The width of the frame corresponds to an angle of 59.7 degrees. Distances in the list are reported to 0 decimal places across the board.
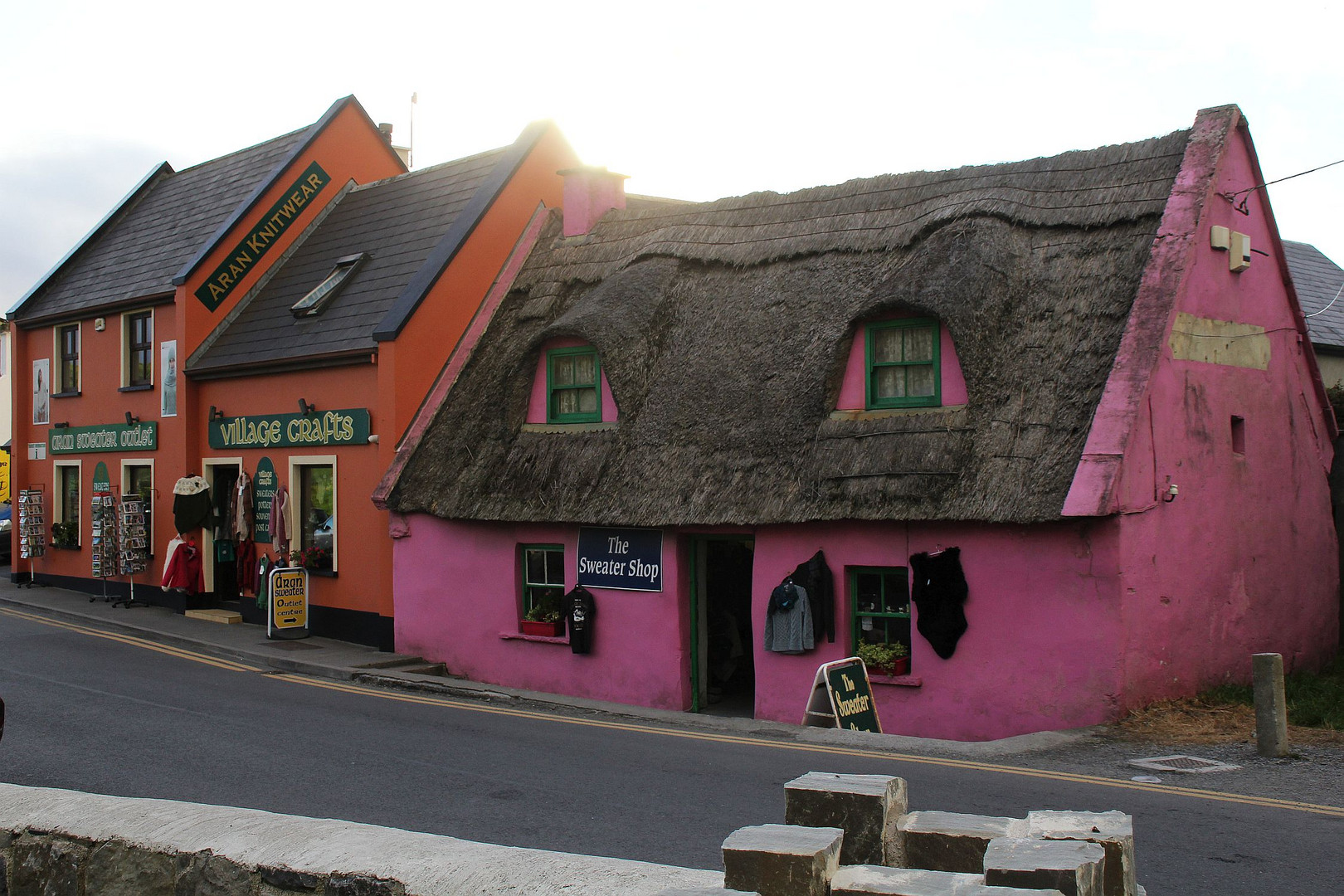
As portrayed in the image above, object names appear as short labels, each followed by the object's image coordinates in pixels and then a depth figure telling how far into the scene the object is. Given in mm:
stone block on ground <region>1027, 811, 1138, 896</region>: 3525
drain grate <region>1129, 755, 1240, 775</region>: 9438
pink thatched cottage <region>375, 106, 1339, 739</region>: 11750
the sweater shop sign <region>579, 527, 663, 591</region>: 14734
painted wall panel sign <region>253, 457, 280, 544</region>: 19625
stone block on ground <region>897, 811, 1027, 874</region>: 3723
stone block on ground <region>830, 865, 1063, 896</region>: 3219
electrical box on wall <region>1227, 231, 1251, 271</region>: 13266
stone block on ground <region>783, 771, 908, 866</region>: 3818
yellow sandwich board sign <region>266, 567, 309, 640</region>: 18234
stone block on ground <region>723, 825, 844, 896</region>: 3355
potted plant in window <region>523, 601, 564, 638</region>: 15773
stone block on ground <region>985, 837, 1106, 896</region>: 3180
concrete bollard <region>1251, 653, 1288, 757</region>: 9805
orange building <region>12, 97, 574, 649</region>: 18062
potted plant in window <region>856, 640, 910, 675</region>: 12750
